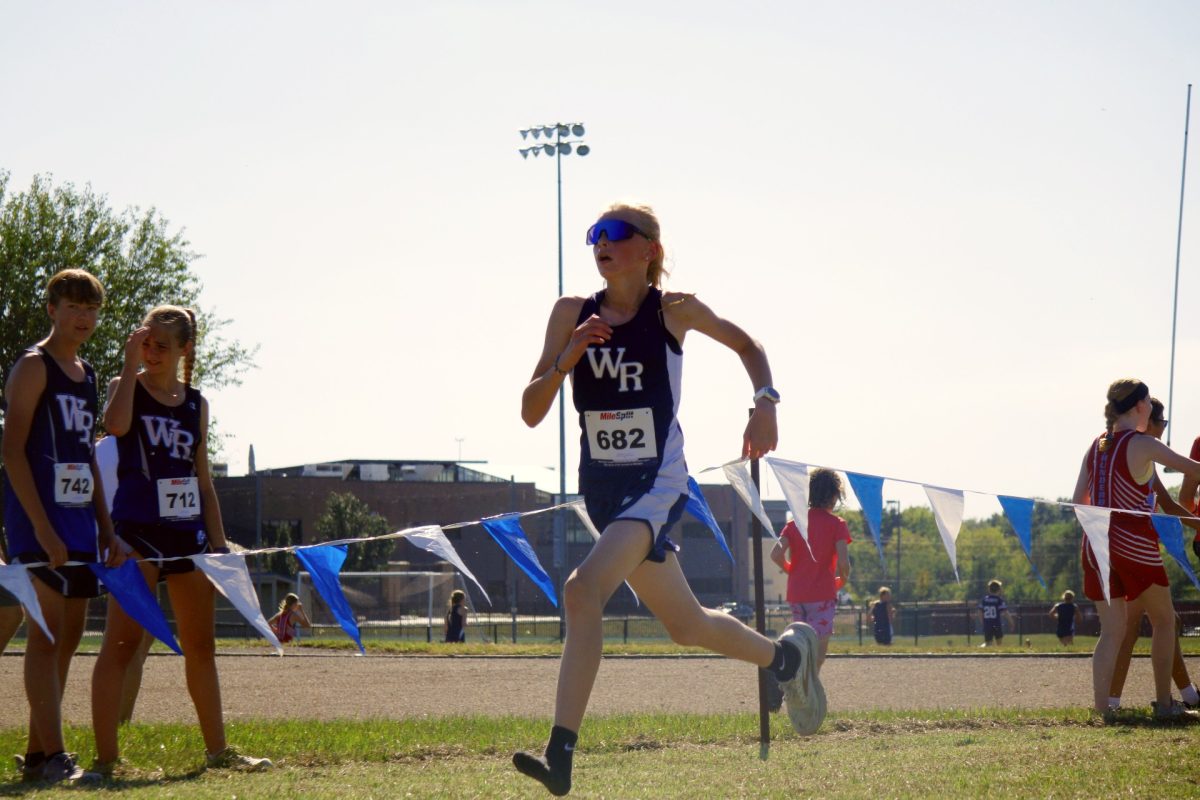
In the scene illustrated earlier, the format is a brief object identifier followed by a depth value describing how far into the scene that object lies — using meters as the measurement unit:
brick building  59.88
